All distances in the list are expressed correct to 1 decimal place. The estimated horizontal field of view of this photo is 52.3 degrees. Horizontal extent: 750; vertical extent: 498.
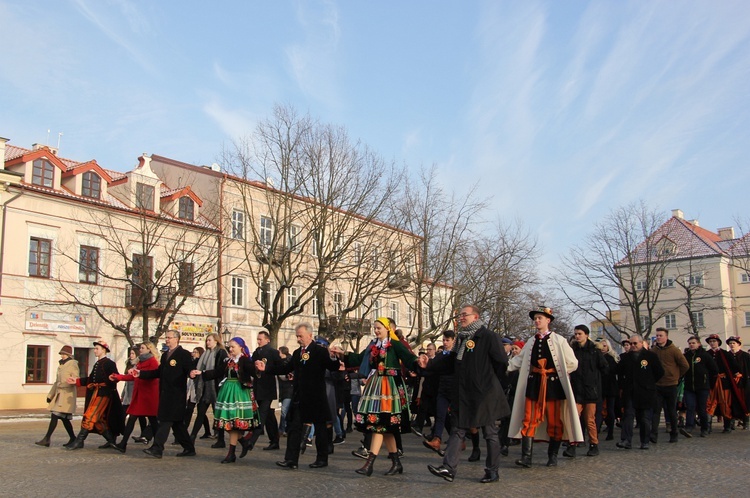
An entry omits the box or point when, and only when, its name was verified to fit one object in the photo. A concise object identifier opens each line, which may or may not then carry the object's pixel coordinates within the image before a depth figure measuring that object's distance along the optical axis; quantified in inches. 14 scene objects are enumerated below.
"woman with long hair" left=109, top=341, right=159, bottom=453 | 487.8
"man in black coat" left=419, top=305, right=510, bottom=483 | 354.0
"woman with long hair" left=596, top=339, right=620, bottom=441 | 589.3
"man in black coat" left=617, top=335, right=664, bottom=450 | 499.5
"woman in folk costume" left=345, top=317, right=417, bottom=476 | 375.6
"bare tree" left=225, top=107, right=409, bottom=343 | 1306.6
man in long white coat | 396.8
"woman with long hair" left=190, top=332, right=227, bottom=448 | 528.4
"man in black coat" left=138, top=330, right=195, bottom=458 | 459.5
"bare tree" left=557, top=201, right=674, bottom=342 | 1755.7
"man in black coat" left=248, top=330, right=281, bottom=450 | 523.5
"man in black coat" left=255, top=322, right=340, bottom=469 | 405.7
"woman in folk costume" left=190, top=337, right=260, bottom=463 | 435.8
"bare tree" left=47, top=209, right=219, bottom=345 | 1248.2
